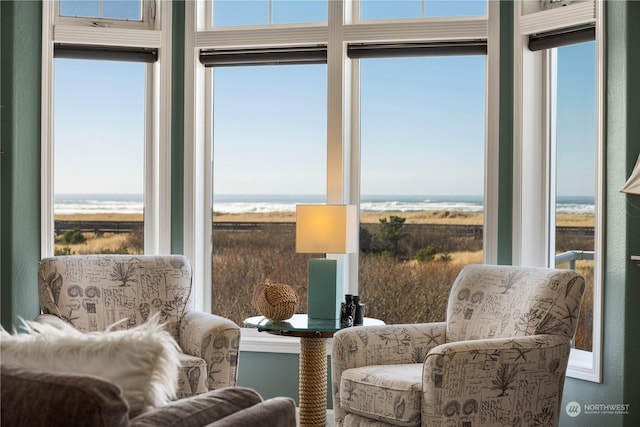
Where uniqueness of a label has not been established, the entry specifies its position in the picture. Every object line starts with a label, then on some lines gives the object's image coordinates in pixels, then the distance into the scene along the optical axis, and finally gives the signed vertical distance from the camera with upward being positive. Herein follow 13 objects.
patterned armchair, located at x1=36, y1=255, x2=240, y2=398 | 3.99 -0.45
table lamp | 3.91 -0.18
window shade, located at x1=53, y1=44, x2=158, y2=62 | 4.60 +0.94
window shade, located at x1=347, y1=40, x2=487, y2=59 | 4.38 +0.93
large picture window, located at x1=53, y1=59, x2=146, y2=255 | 4.75 +0.31
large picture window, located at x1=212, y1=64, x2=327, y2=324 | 4.67 +0.23
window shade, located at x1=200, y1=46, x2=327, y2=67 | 4.57 +0.92
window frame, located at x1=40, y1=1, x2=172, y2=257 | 4.48 +0.57
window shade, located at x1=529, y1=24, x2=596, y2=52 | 4.03 +0.94
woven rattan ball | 3.88 -0.47
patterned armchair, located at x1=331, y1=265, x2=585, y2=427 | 3.09 -0.64
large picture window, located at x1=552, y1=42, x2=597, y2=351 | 4.14 +0.25
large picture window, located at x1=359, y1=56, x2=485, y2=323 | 4.48 +0.17
